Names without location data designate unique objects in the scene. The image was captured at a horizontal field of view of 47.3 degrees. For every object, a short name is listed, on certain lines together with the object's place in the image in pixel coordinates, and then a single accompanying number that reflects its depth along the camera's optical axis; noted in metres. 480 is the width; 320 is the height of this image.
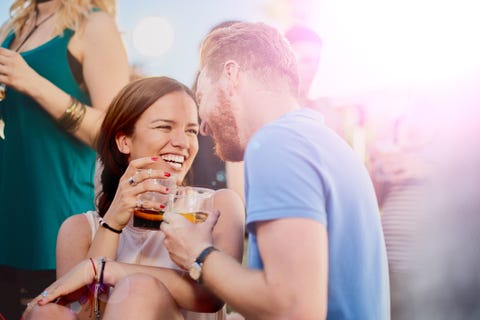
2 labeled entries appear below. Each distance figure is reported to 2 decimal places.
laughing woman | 1.71
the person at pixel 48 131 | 2.21
